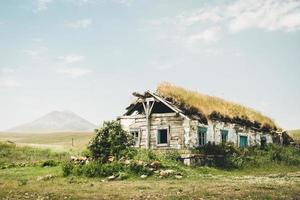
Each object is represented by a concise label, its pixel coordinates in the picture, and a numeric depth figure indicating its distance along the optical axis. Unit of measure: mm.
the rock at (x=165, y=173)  21667
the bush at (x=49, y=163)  31108
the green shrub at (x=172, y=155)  28906
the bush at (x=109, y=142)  26578
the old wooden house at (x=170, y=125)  31906
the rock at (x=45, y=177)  22000
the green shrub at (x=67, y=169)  23328
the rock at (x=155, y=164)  22881
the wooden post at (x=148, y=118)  33438
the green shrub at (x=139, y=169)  22219
